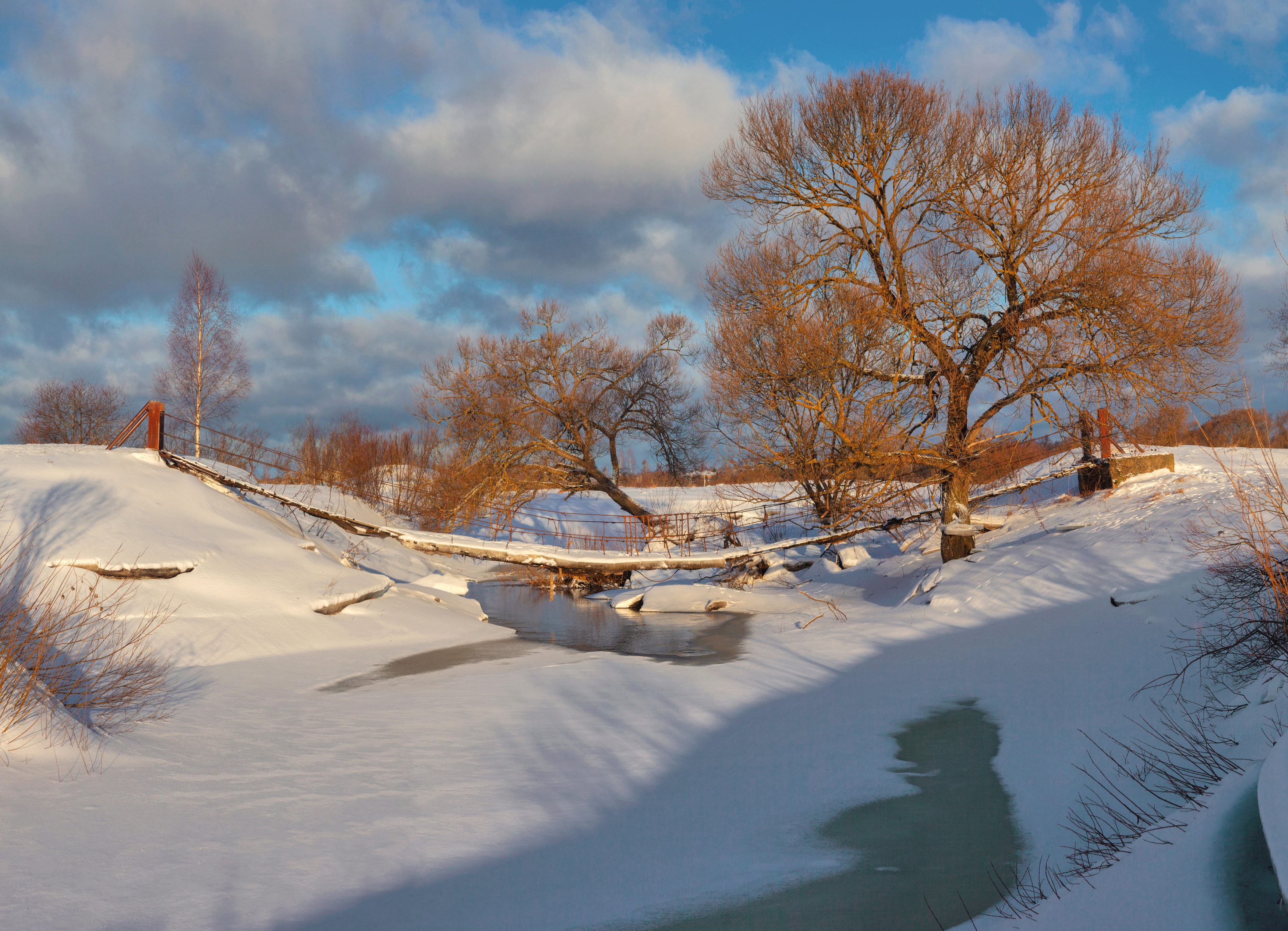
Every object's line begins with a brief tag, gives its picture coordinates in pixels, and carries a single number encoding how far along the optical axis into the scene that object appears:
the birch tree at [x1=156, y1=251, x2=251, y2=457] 25.45
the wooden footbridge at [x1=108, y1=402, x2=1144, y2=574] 15.38
